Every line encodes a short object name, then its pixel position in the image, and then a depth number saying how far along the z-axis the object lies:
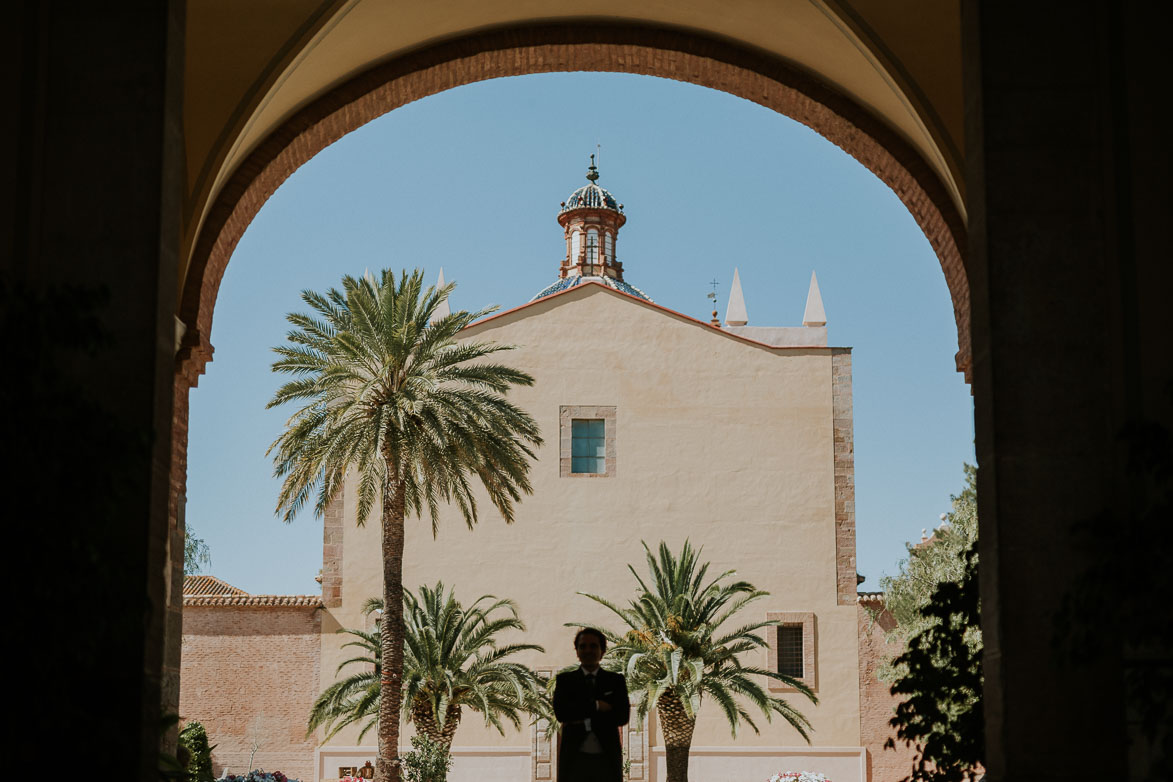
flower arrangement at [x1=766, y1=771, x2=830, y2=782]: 22.01
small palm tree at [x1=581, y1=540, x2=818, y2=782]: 21.62
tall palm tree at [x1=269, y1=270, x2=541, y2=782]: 21.00
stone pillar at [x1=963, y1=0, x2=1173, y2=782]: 5.21
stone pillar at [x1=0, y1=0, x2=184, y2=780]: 4.39
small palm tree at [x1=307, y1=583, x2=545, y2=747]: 23.11
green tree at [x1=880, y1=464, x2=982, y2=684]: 23.34
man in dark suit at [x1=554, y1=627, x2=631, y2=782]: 6.96
